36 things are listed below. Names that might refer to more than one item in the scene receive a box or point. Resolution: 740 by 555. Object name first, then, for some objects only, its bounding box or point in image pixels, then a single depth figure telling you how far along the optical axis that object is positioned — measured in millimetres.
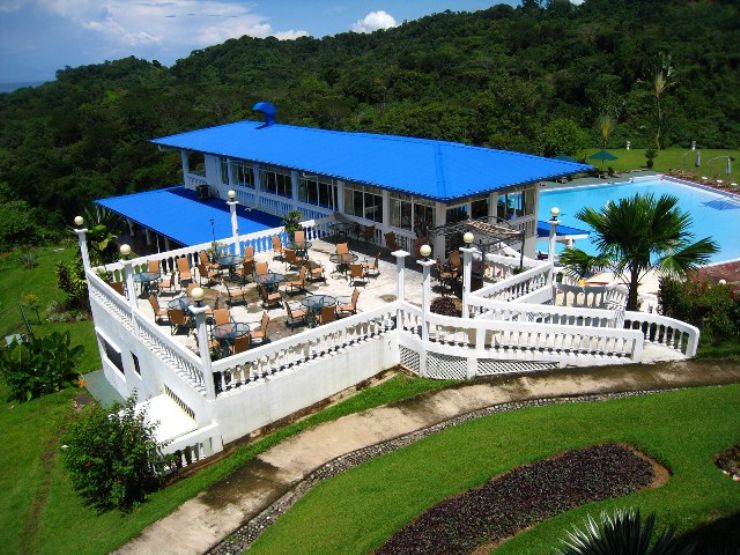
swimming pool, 32750
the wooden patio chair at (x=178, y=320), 15688
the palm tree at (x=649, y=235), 15078
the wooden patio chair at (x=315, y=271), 19281
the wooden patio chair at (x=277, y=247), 21938
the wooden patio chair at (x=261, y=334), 14836
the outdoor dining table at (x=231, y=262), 19344
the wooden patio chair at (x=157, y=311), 16312
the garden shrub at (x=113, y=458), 11672
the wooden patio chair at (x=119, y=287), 18483
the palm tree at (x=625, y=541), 7023
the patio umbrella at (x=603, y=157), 43750
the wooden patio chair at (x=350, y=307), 16266
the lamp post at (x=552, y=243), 17703
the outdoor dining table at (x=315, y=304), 16031
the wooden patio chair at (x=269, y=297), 17438
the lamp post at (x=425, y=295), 13773
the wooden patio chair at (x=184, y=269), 19188
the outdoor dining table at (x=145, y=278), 18328
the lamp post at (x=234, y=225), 21016
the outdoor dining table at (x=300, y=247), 21156
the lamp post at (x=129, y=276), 15828
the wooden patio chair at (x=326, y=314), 15414
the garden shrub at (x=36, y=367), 19797
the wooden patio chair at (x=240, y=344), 14115
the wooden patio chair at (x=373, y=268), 19719
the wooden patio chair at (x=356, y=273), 18703
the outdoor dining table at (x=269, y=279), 17453
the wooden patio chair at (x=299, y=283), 18266
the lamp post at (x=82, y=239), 17359
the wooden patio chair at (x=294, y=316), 16156
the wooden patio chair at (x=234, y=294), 18036
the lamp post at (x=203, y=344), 12156
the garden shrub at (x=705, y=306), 14898
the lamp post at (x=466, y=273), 14846
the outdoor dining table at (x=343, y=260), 19703
